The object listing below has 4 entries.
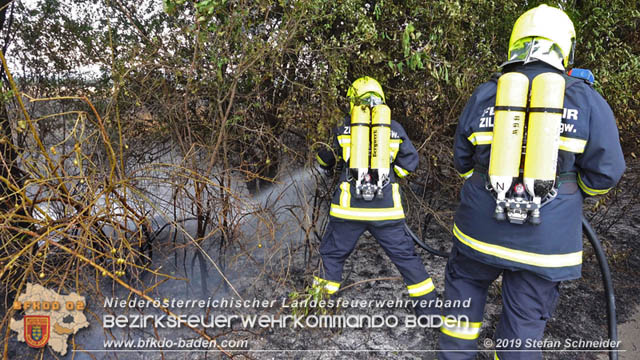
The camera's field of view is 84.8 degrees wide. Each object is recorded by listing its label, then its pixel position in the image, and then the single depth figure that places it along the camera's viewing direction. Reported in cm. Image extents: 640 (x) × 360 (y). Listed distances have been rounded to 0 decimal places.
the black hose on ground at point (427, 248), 306
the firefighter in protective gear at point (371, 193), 267
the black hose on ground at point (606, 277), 220
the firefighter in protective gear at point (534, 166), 178
